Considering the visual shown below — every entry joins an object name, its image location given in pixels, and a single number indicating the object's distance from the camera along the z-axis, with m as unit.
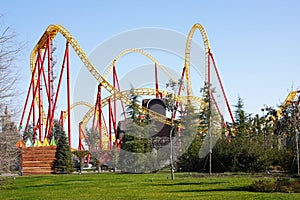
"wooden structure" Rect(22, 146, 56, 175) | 40.77
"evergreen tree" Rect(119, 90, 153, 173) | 38.28
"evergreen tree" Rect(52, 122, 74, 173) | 41.06
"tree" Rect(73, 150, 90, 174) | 42.47
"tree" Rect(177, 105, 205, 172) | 36.56
